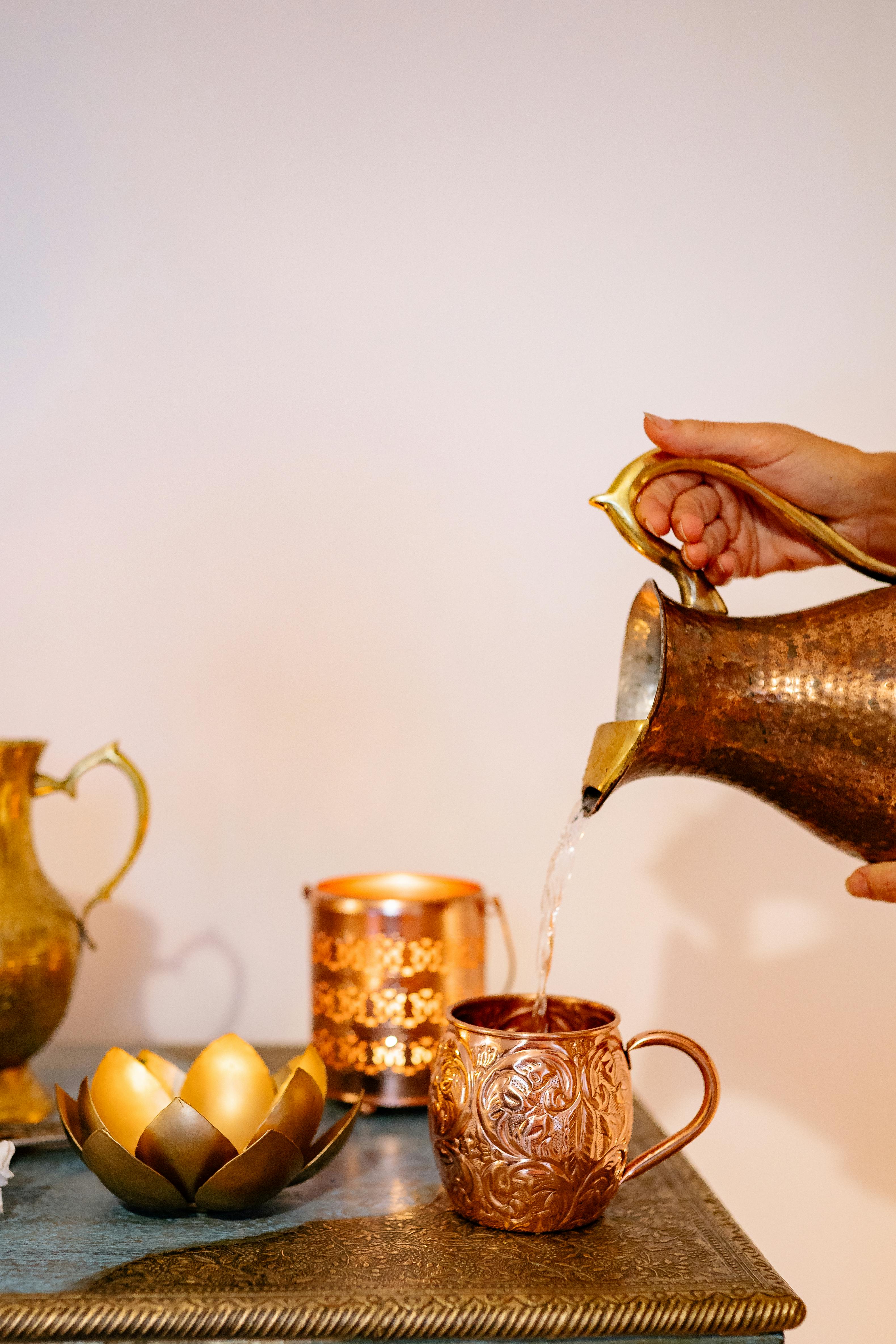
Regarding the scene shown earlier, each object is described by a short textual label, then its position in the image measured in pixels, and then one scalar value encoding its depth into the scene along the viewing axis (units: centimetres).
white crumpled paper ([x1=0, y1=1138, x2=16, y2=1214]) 78
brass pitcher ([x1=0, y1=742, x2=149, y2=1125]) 92
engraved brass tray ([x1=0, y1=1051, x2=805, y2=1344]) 63
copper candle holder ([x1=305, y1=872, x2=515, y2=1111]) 98
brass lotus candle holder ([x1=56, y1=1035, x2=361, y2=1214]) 72
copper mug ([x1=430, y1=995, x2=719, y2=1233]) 72
